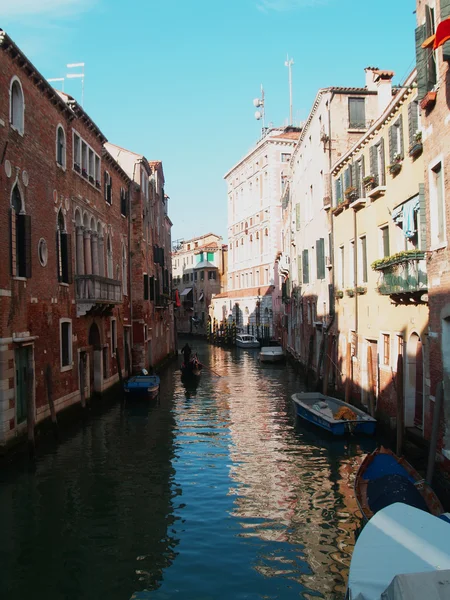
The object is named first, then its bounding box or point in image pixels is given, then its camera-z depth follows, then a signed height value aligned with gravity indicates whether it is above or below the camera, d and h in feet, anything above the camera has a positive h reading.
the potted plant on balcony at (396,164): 40.05 +9.38
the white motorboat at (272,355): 109.70 -7.72
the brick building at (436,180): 28.99 +6.27
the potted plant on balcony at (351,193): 52.75 +9.95
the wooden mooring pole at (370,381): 47.47 -5.65
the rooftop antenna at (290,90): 134.47 +52.35
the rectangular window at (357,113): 67.67 +21.40
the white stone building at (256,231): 157.17 +22.44
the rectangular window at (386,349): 45.16 -3.00
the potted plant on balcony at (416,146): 35.37 +9.26
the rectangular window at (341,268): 60.80 +4.08
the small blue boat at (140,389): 65.46 -7.78
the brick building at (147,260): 85.84 +8.37
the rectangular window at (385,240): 45.85 +5.06
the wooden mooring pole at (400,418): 35.58 -6.43
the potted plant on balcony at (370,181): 46.44 +9.63
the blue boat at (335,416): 44.19 -8.00
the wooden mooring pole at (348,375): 53.21 -5.75
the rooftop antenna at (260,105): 168.25 +56.10
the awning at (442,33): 25.53 +11.30
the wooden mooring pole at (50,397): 42.56 -5.53
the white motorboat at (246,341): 152.46 -7.14
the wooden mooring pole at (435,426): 28.42 -5.46
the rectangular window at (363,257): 51.65 +4.34
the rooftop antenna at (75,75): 64.44 +25.17
